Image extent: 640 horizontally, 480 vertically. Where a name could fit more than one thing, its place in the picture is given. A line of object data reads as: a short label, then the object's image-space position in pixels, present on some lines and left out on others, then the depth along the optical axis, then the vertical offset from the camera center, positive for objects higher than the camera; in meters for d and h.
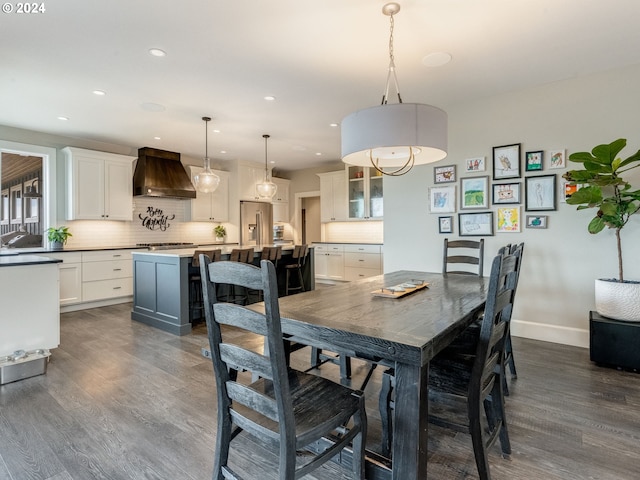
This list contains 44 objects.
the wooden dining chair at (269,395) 1.11 -0.64
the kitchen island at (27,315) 2.74 -0.63
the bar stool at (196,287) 4.09 -0.61
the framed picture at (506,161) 3.64 +0.79
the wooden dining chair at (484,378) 1.42 -0.68
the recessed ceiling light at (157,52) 2.84 +1.55
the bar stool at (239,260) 4.32 -0.30
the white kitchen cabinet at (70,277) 4.87 -0.55
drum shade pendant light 1.94 +0.63
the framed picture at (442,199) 4.05 +0.44
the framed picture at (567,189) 3.33 +0.45
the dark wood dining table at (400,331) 1.23 -0.38
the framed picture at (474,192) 3.85 +0.50
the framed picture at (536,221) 3.52 +0.15
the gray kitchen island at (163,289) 3.91 -0.61
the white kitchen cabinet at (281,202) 8.27 +0.86
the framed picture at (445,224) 4.08 +0.14
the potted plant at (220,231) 7.32 +0.14
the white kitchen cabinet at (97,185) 5.27 +0.86
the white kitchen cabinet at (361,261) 6.40 -0.45
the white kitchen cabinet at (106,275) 5.12 -0.55
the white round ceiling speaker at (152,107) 4.04 +1.57
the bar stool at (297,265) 5.27 -0.43
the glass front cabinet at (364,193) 6.72 +0.87
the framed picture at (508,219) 3.67 +0.18
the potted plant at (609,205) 2.75 +0.25
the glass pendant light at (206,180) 4.54 +0.76
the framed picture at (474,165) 3.87 +0.81
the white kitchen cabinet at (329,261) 6.91 -0.49
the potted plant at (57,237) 5.04 +0.04
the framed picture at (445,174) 4.06 +0.74
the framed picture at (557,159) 3.41 +0.76
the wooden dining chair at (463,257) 3.09 -0.20
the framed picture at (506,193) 3.66 +0.46
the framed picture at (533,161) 3.53 +0.77
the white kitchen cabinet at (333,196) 7.21 +0.87
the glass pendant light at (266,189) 5.21 +0.74
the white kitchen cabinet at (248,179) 7.32 +1.27
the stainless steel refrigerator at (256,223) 7.44 +0.32
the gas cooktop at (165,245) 6.01 -0.12
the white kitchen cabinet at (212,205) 6.82 +0.68
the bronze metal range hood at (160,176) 5.87 +1.11
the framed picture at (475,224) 3.85 +0.14
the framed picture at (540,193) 3.46 +0.43
